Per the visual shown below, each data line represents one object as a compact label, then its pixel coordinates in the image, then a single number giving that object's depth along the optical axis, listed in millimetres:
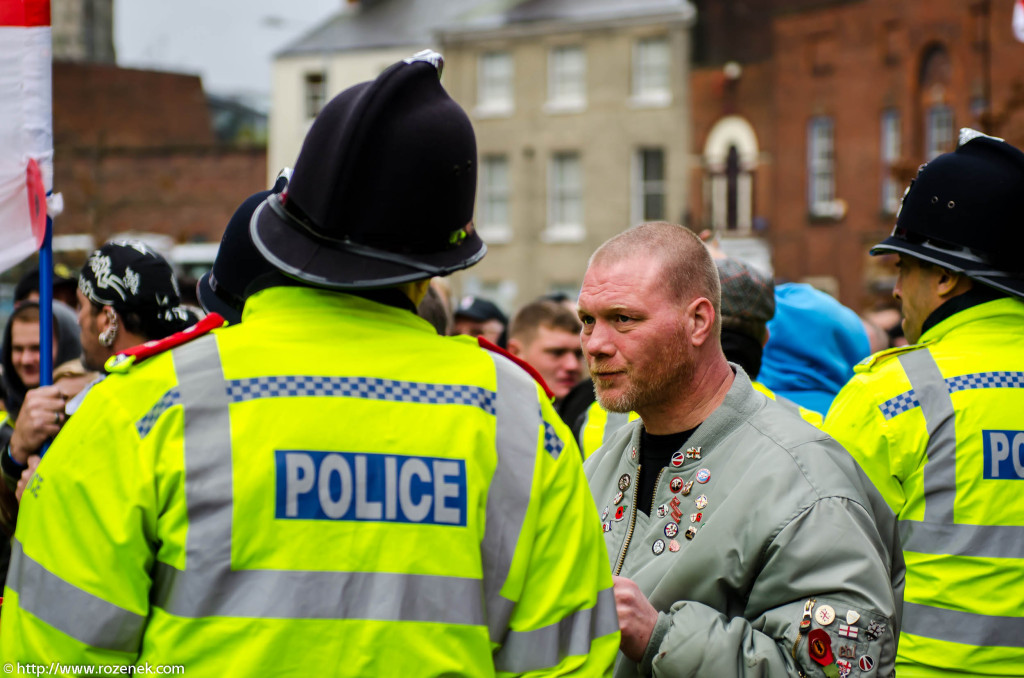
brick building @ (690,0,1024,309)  25672
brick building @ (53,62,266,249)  39281
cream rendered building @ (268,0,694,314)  31578
